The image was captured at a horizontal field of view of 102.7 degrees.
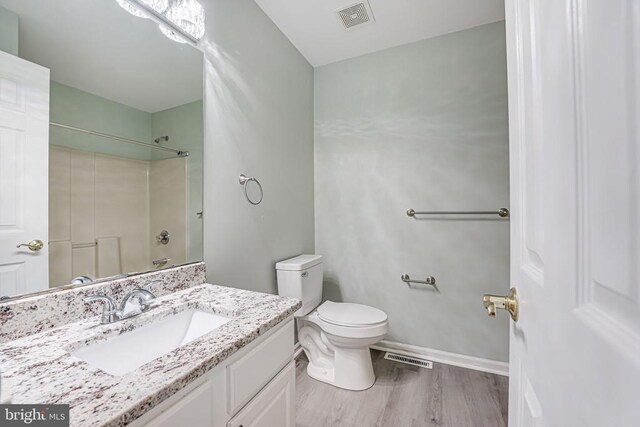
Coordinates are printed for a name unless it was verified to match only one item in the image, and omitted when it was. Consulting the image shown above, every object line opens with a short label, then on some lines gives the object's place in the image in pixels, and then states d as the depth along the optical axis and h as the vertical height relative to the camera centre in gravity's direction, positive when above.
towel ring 1.52 +0.20
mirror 0.83 +0.31
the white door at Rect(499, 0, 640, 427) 0.22 +0.00
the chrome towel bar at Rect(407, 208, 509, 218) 1.72 +0.00
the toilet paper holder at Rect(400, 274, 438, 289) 1.93 -0.51
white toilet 1.60 -0.74
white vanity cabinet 0.56 -0.48
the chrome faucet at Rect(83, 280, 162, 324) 0.83 -0.30
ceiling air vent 1.69 +1.37
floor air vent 1.90 -1.12
